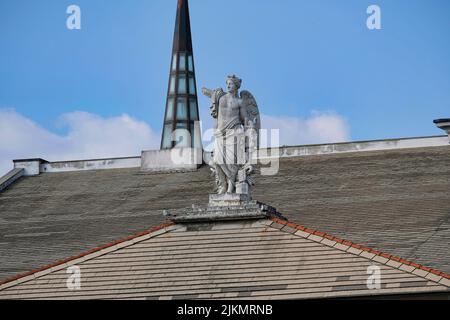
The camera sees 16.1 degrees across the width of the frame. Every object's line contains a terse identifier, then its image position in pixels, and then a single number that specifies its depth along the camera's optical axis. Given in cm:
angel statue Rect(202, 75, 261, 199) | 4475
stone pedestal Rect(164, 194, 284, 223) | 4334
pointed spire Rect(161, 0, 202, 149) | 7369
